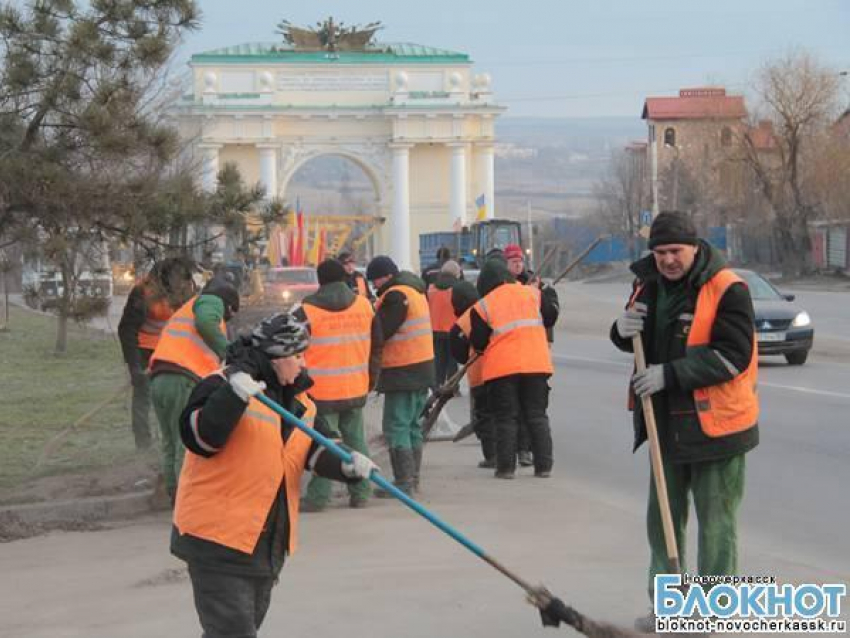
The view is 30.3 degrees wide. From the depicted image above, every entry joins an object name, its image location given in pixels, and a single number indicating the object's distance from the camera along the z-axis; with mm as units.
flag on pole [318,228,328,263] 62294
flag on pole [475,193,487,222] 65875
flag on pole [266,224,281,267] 57503
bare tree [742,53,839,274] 65062
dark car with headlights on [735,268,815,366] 22297
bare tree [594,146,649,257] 89125
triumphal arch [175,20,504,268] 78875
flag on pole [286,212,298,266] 59200
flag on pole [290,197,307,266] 57512
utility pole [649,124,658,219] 60625
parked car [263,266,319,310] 38000
